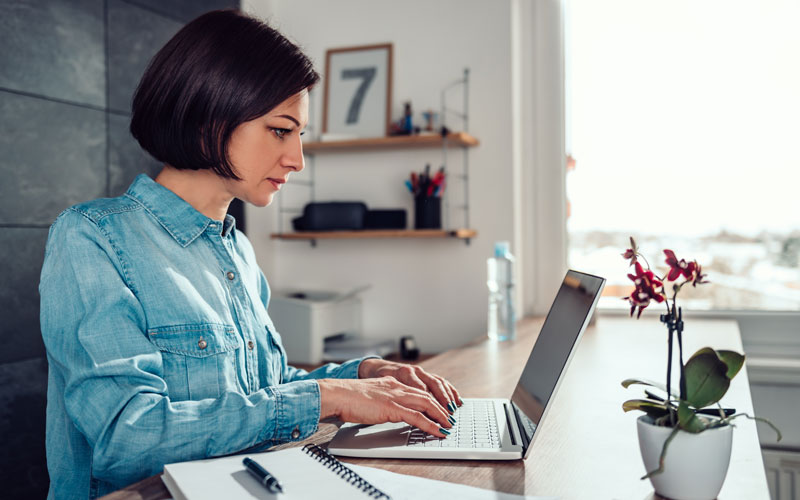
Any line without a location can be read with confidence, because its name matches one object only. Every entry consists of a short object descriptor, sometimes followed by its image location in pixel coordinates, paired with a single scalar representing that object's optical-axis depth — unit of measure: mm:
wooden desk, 750
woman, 758
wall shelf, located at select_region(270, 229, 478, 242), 2150
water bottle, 1970
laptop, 831
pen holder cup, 2207
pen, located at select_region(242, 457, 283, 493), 667
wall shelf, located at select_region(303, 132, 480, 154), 2150
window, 2107
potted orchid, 673
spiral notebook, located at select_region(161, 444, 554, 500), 670
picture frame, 2365
